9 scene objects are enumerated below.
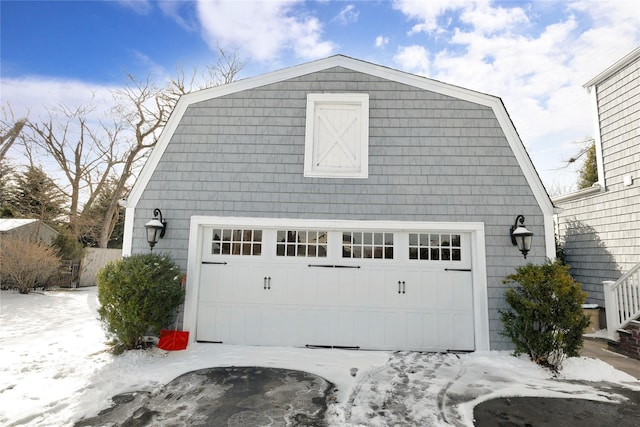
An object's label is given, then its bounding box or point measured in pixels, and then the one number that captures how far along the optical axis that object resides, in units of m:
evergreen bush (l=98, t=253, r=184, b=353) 4.31
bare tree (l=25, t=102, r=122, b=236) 14.71
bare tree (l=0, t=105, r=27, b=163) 13.74
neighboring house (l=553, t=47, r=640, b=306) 6.42
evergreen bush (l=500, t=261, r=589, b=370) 4.14
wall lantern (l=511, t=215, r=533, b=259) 4.78
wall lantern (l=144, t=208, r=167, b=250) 4.98
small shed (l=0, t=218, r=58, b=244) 12.48
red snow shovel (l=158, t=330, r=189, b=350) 4.68
